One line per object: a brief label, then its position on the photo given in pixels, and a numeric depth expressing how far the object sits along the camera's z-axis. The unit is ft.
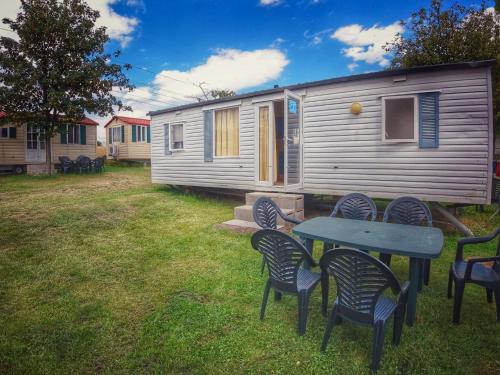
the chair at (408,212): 13.05
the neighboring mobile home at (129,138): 73.57
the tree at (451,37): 51.80
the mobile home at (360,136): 19.57
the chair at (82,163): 54.95
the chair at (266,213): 13.17
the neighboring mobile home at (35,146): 53.52
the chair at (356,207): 14.34
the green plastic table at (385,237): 8.43
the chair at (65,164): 53.85
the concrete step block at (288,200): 22.67
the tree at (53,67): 45.01
